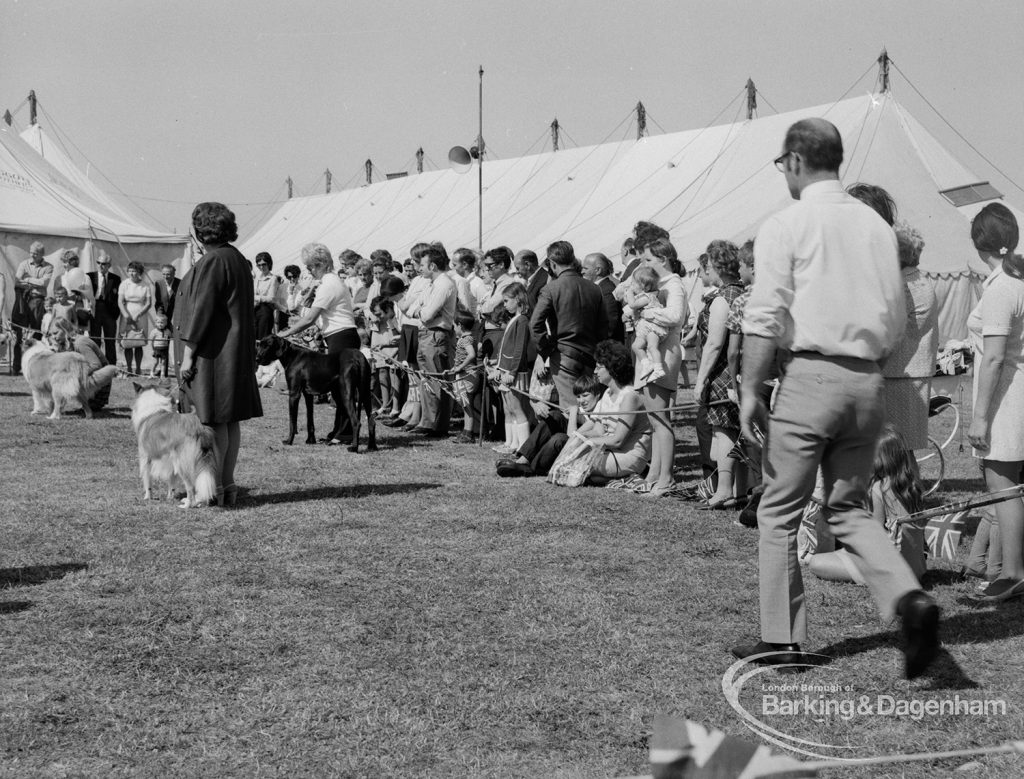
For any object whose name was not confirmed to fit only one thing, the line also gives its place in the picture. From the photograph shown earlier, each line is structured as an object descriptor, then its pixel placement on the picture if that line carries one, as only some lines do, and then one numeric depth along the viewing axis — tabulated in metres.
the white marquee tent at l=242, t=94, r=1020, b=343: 17.94
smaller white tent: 18.67
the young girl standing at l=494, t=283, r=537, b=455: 9.77
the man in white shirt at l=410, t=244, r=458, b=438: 11.01
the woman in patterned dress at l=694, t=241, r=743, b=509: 7.01
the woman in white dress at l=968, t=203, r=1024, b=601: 4.76
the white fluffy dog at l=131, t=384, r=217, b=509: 6.87
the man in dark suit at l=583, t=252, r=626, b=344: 9.32
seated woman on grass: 8.23
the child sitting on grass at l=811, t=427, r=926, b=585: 5.24
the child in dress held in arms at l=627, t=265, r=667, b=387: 7.85
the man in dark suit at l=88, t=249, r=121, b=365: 17.03
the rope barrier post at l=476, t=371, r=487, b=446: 10.67
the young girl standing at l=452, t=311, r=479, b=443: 10.89
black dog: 10.05
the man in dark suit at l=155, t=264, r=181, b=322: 16.30
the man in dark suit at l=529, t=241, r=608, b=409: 8.98
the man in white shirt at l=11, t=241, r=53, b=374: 16.94
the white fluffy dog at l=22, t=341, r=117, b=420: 11.81
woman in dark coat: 6.71
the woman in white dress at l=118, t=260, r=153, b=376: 16.48
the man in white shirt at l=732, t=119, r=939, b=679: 3.58
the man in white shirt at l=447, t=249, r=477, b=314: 11.48
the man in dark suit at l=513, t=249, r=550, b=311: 10.63
